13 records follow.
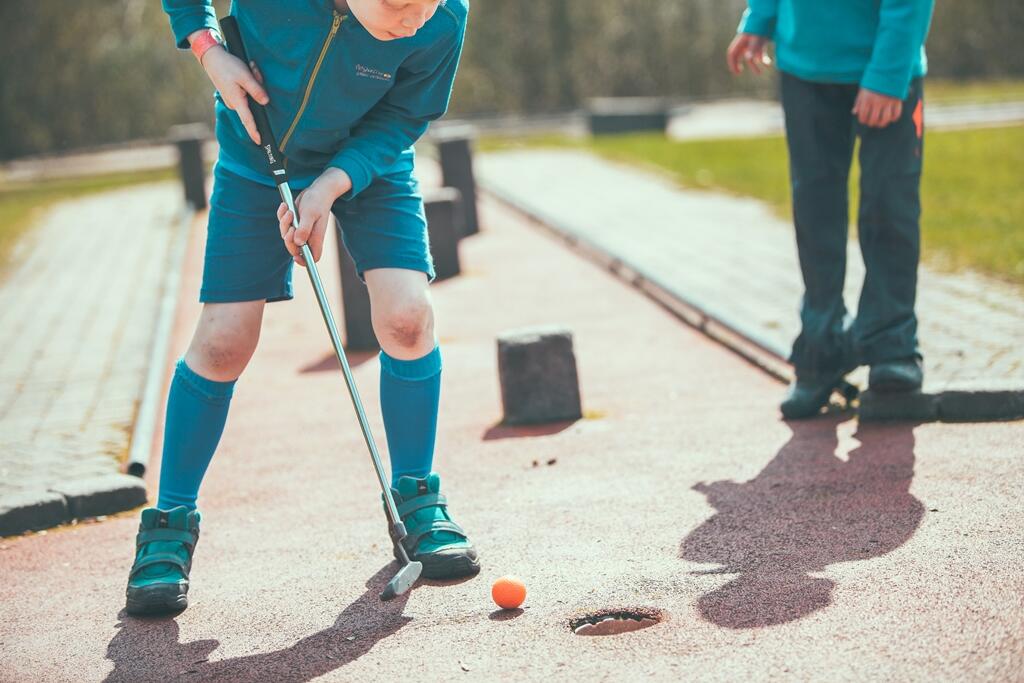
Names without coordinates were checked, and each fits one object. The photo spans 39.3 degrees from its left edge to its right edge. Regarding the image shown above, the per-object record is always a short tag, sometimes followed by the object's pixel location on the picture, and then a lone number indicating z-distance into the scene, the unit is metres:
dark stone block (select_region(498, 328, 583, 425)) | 5.99
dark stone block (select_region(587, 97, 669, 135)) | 23.80
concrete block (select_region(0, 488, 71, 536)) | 5.04
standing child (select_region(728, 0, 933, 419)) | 5.16
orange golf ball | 3.75
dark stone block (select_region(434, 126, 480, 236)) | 12.94
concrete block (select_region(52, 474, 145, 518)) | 5.19
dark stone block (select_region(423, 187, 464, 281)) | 10.01
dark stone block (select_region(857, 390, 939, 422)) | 5.32
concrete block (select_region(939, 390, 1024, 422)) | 5.23
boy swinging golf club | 3.96
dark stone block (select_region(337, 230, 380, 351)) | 8.19
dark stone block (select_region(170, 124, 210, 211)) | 16.23
